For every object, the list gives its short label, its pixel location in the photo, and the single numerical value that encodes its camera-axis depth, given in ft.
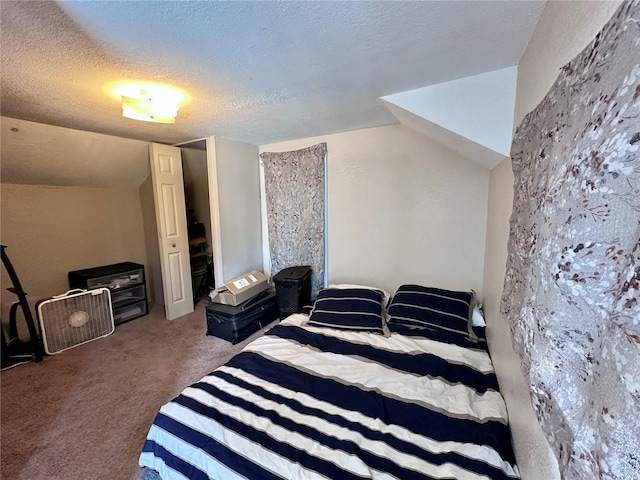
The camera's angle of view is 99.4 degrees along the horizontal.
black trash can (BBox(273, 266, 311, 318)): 9.61
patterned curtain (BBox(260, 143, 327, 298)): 9.95
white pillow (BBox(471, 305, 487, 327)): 6.96
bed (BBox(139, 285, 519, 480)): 3.51
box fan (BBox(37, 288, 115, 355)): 8.34
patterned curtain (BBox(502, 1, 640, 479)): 1.29
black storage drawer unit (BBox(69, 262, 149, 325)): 9.91
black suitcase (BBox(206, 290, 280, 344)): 8.96
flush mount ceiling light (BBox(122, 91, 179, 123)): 5.69
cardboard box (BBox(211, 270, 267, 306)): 9.36
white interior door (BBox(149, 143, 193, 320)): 10.13
